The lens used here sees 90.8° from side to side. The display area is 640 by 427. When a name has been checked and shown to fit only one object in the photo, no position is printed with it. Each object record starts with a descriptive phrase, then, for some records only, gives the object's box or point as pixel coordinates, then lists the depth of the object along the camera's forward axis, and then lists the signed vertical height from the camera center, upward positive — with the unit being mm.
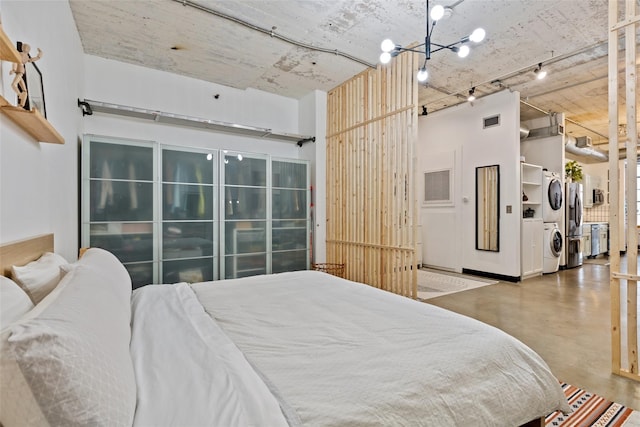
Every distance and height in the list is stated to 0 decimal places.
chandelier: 2451 +1495
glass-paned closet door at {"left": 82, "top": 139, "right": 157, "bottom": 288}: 3400 +135
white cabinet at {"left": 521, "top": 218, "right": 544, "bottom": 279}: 5441 -573
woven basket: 4590 -786
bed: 671 -524
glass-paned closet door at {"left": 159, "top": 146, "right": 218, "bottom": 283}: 3846 -5
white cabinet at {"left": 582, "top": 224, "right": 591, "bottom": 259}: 7342 -609
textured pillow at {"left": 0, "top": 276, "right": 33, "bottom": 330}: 908 -281
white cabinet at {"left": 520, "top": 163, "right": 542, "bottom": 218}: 5719 +419
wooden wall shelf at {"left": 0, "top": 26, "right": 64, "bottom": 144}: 1165 +452
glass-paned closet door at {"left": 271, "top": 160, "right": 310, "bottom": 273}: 4590 -17
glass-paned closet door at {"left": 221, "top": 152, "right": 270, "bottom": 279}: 4238 -17
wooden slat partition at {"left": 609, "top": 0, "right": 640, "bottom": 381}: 2189 +169
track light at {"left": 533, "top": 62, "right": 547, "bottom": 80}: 4097 +1887
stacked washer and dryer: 5773 -142
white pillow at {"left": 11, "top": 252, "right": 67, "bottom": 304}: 1229 -264
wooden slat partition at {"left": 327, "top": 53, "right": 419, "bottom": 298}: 3738 +512
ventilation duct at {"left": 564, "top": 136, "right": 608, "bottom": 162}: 6690 +1440
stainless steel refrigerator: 6449 -198
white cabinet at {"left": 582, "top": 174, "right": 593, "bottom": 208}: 8078 +632
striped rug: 1785 -1175
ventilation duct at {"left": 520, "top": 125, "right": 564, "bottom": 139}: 6095 +1639
